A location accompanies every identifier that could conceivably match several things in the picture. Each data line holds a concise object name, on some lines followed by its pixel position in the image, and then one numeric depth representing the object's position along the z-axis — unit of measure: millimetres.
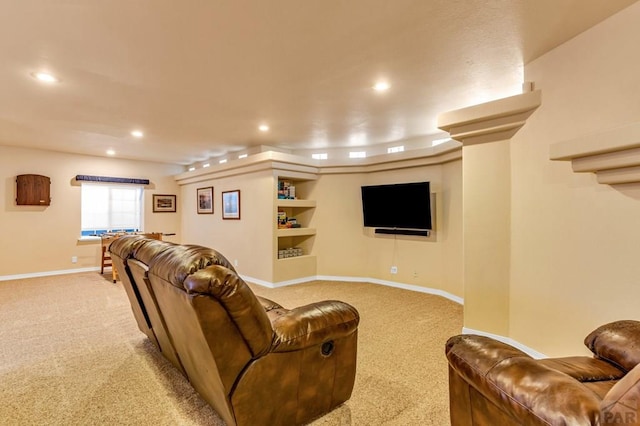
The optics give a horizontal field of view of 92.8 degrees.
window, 6570
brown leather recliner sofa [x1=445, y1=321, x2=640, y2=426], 781
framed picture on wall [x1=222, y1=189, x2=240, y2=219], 5707
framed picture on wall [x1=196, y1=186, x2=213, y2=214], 6457
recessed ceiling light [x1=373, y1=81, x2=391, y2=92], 2967
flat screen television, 4594
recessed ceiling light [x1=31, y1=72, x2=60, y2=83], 2689
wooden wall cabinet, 5665
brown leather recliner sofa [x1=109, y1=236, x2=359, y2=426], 1351
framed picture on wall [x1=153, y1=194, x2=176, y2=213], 7270
